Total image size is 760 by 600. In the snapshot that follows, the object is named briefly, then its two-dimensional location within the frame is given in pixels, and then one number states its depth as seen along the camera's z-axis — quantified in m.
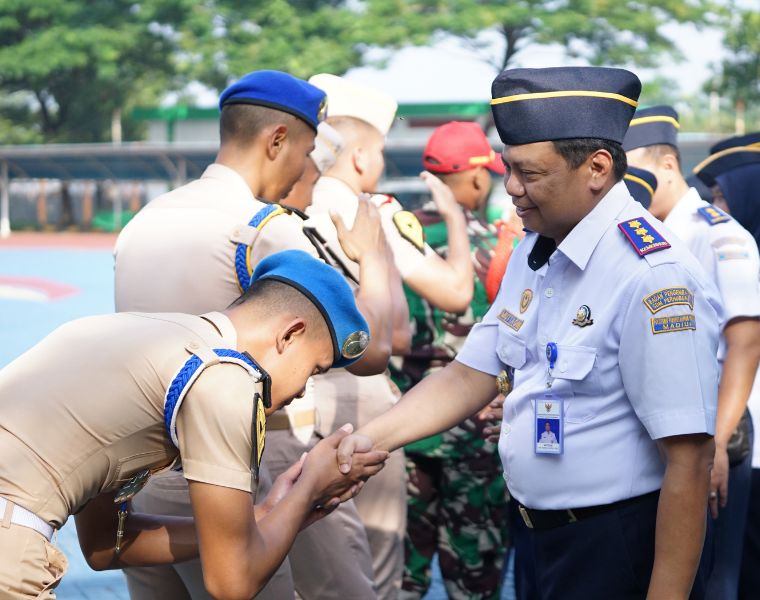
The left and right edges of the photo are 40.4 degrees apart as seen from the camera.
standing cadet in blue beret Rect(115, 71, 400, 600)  2.84
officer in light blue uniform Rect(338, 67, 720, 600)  2.16
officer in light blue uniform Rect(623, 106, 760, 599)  3.45
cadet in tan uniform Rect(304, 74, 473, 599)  3.79
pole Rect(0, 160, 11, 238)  34.84
